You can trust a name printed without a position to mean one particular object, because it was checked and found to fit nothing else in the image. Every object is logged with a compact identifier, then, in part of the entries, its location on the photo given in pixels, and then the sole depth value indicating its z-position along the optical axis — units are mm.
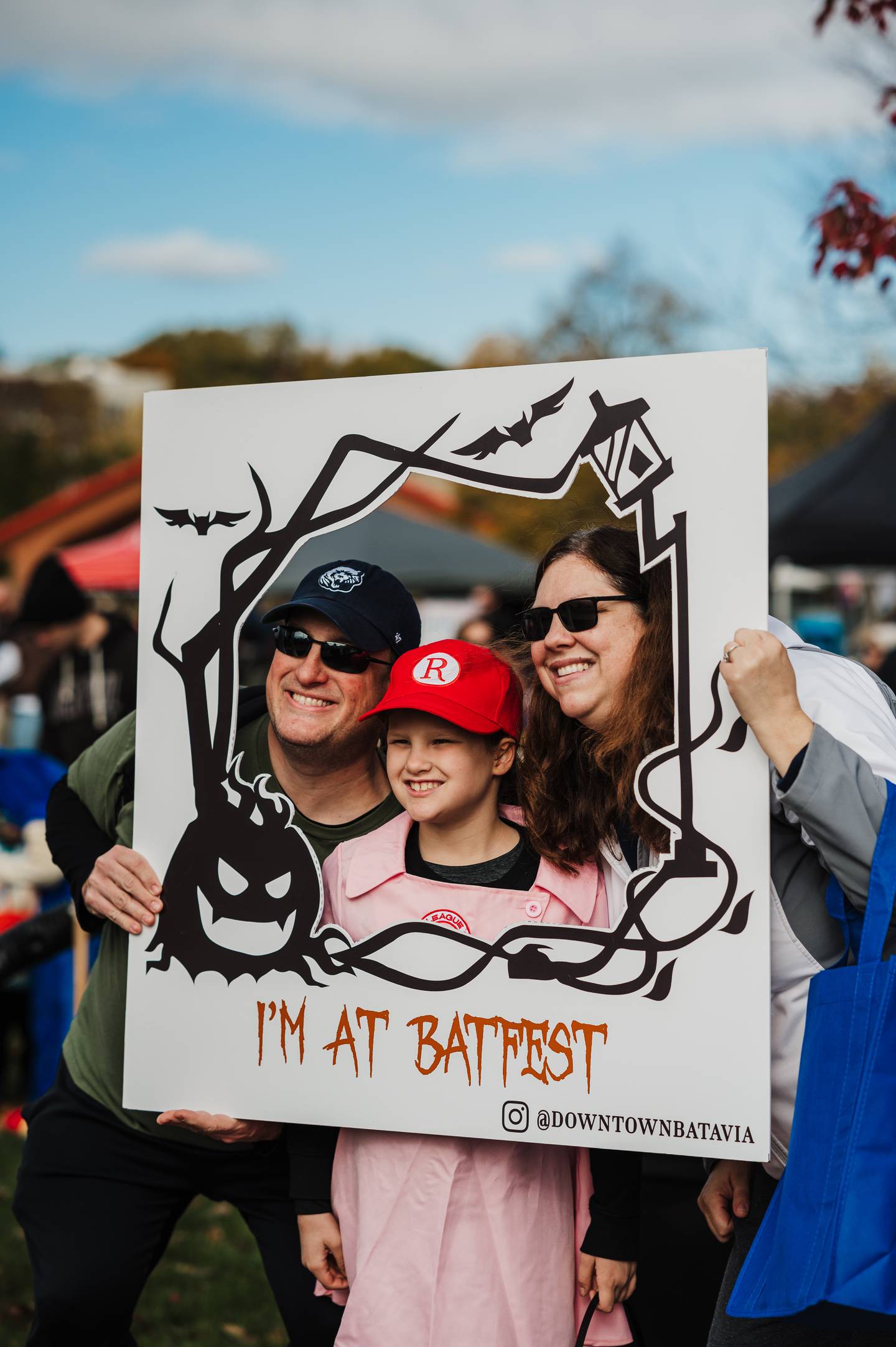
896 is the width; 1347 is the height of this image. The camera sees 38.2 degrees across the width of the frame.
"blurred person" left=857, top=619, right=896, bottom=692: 4797
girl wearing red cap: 2041
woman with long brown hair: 1843
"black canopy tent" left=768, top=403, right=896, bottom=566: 6609
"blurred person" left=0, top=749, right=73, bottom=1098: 4738
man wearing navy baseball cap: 2238
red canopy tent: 12695
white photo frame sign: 1934
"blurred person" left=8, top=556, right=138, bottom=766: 6129
